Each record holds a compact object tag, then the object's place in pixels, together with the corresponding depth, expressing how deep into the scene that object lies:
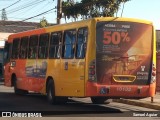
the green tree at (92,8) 31.30
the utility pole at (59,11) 33.03
